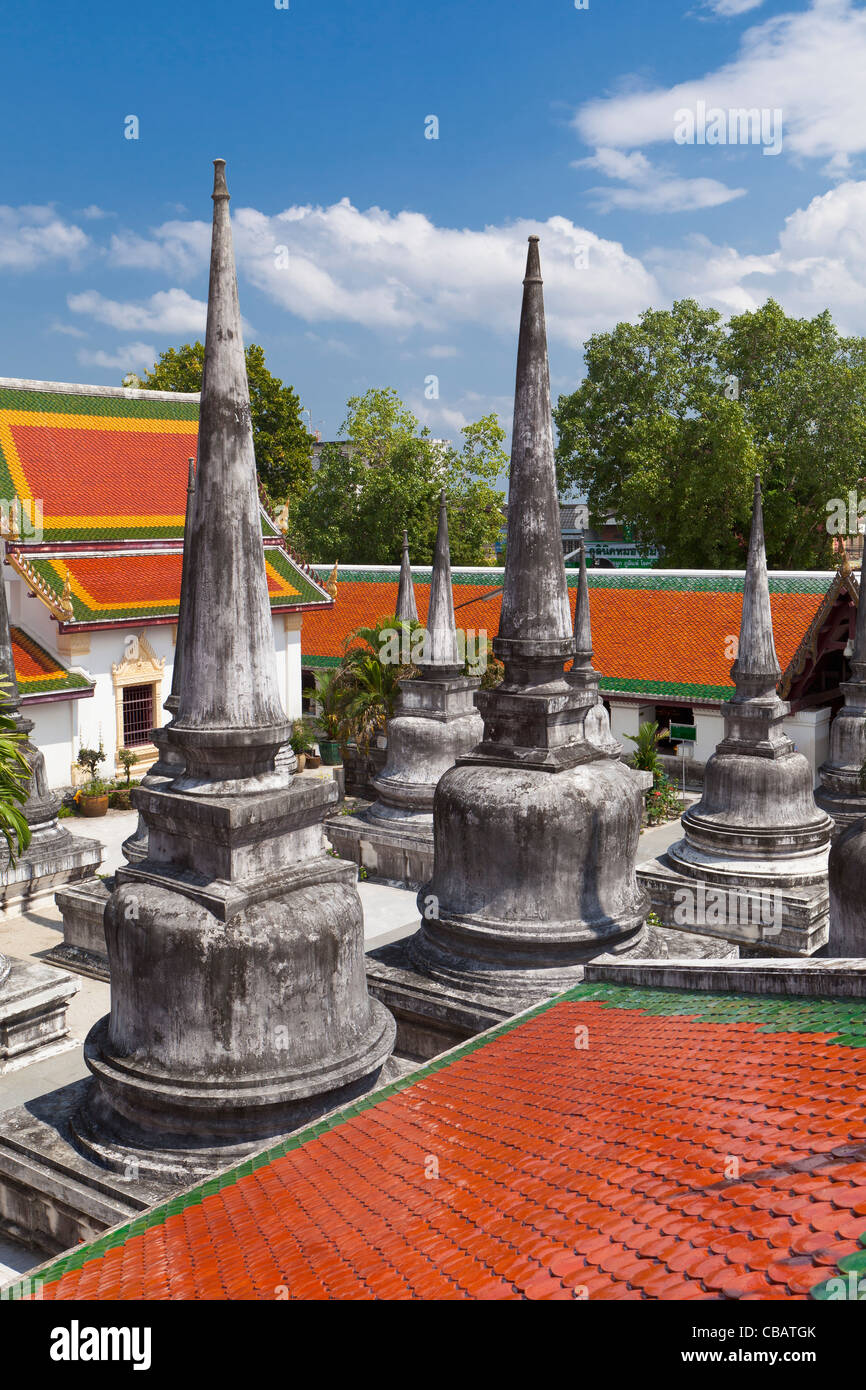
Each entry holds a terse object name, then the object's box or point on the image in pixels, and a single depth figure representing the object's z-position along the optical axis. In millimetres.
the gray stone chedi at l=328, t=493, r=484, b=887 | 17703
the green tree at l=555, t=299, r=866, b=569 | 41781
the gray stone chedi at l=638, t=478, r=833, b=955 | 14828
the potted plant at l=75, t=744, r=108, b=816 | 25109
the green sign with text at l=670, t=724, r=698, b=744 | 27944
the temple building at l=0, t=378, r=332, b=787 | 26891
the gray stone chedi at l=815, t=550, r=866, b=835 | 17625
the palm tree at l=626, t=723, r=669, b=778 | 25312
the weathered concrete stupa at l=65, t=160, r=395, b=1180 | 6211
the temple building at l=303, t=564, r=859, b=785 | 25703
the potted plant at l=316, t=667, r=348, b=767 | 23922
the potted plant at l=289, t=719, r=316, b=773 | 30203
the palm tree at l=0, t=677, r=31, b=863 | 9234
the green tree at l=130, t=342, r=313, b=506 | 53719
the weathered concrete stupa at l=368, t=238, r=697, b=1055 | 8641
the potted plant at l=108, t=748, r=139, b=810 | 25756
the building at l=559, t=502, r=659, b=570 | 50344
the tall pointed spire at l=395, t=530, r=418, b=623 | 21266
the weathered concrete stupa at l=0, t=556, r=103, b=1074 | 11039
